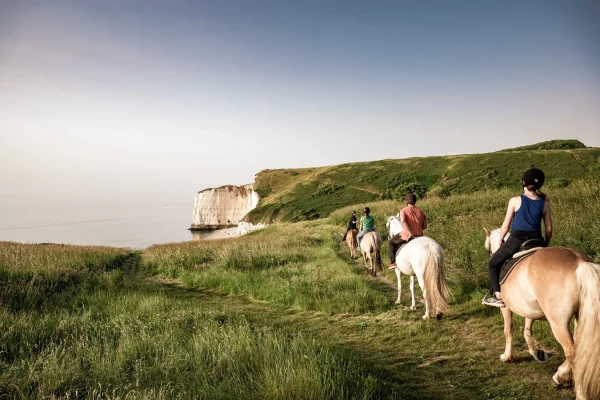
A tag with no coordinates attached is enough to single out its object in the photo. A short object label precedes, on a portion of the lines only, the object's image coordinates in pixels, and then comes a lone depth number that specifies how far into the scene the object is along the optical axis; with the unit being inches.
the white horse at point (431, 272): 286.0
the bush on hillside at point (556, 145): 3808.6
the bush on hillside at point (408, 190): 1838.0
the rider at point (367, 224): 568.7
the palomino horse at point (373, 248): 513.7
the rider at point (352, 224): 692.9
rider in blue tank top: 193.5
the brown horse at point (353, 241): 690.2
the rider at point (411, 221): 347.6
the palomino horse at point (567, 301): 140.0
